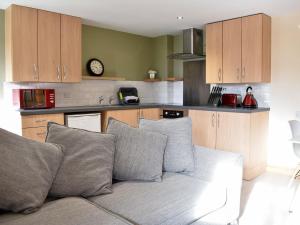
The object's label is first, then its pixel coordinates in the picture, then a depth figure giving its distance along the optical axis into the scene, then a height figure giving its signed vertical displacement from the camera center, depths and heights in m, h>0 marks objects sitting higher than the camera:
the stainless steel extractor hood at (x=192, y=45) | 4.80 +0.97
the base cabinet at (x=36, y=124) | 3.31 -0.32
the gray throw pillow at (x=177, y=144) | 2.27 -0.40
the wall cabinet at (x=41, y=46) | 3.58 +0.75
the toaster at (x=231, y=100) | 4.35 -0.03
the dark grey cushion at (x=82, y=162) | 1.76 -0.44
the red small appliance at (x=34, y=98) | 3.62 +0.01
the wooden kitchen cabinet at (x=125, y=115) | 4.13 -0.27
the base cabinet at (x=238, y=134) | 3.73 -0.53
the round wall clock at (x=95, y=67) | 4.62 +0.56
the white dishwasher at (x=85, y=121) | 3.70 -0.31
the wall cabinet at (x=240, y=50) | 3.91 +0.74
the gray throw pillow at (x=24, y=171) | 1.48 -0.43
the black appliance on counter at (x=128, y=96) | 4.85 +0.05
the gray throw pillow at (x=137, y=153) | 2.05 -0.42
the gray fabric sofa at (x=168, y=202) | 1.43 -0.65
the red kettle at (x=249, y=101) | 4.09 -0.05
